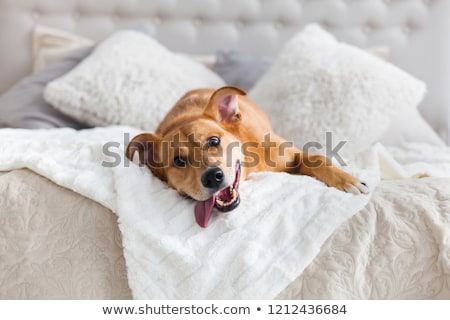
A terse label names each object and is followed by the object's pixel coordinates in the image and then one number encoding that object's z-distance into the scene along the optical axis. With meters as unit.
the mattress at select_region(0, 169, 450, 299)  1.36
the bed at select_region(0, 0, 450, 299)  1.37
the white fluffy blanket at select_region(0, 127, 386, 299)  1.35
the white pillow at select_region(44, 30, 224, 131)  2.53
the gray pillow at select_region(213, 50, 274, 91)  2.87
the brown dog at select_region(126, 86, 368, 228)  1.51
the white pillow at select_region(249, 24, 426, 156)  2.28
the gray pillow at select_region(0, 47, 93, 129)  2.55
